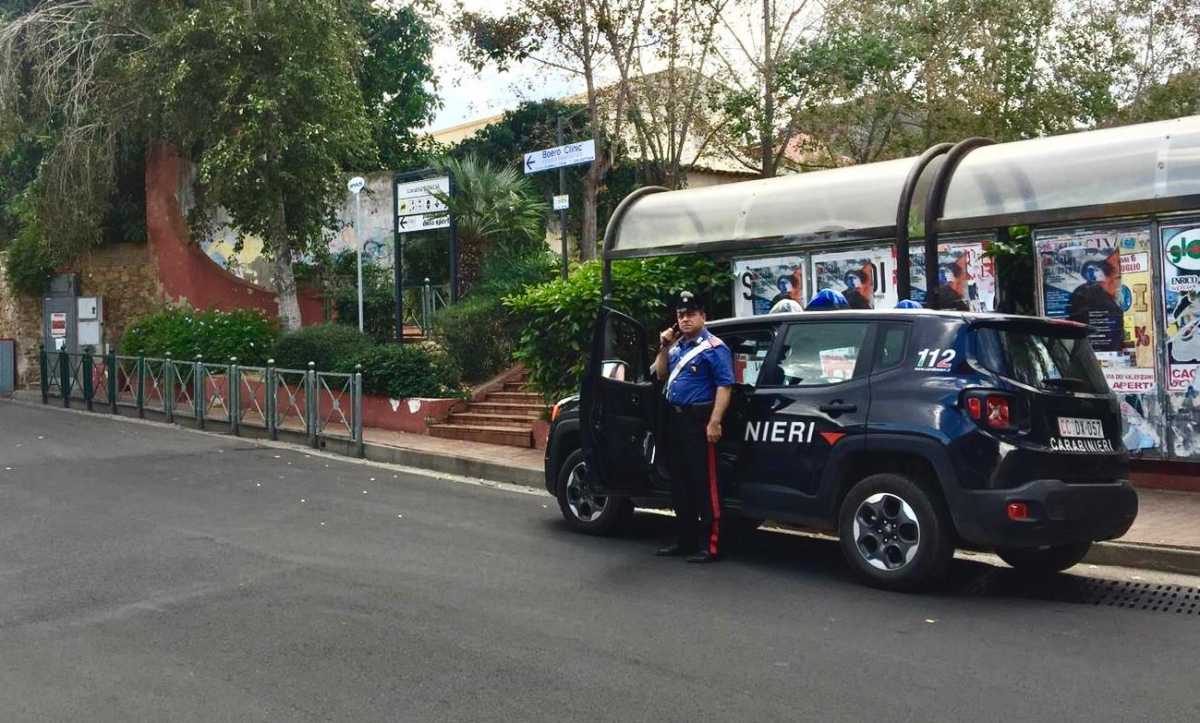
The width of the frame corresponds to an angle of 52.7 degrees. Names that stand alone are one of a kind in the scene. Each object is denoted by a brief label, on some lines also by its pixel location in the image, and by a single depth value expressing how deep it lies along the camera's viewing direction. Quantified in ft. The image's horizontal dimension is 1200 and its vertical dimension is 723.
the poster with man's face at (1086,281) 33.53
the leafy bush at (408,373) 53.93
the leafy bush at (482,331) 55.83
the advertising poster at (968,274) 36.32
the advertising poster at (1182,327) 32.01
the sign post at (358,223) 81.10
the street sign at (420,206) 58.85
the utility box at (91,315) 84.58
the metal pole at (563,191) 51.50
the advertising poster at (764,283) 41.78
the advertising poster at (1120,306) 32.96
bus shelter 32.22
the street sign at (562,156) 47.88
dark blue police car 21.58
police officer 25.25
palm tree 68.74
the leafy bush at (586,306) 44.37
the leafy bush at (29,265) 85.30
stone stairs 48.52
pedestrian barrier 51.29
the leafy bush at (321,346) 59.36
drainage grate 21.79
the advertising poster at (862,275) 38.91
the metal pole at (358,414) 48.60
